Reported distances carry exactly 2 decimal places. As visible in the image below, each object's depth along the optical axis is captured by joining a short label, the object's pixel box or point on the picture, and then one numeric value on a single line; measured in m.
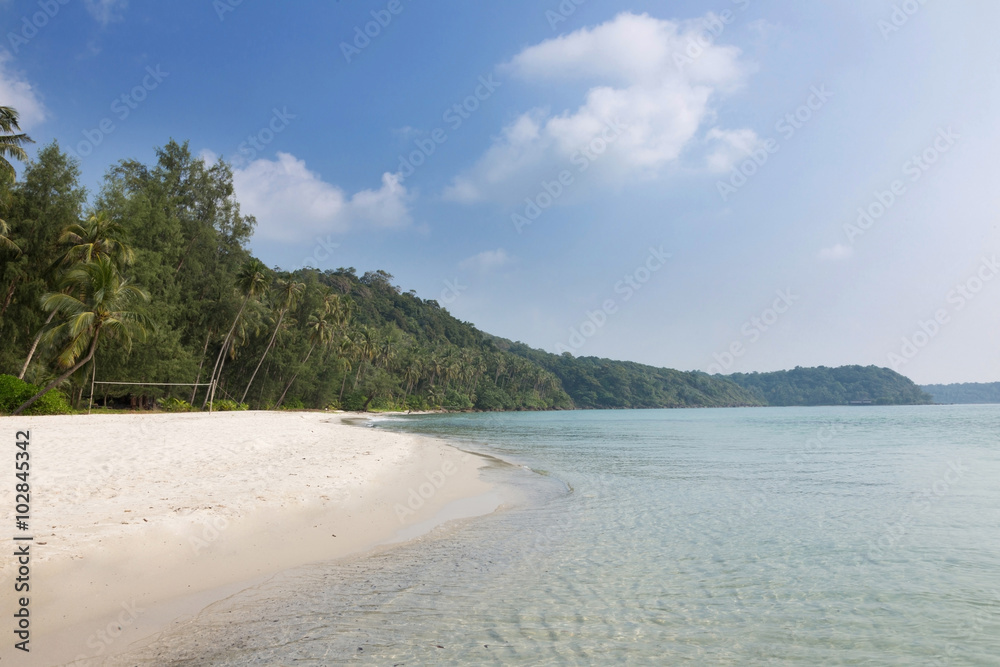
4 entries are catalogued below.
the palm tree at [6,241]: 22.98
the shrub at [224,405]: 43.78
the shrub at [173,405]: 37.78
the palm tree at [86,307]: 23.91
